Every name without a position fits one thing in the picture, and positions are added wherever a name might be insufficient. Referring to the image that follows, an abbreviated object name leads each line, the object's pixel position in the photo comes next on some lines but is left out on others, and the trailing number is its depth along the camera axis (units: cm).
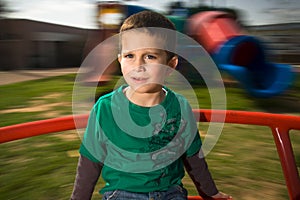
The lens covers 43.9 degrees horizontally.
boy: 116
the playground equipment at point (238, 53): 483
